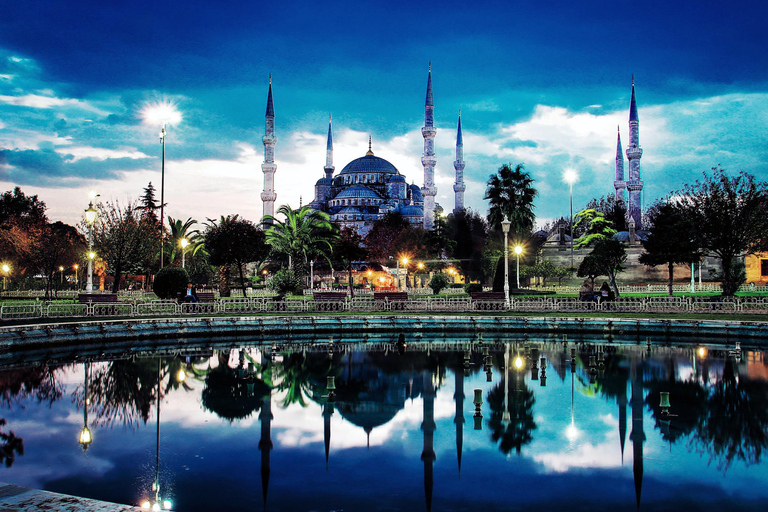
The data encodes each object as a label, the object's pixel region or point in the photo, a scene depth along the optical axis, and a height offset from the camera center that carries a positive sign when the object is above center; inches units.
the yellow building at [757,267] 1927.0 +35.8
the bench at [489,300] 1021.8 -43.1
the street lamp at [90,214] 952.9 +90.9
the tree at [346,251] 1733.6 +69.4
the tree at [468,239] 2292.1 +157.7
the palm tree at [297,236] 1509.6 +94.4
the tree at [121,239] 1311.5 +75.4
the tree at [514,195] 1496.1 +201.5
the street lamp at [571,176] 1935.3 +326.3
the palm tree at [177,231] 1863.9 +130.1
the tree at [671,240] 1182.3 +77.7
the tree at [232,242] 1397.6 +70.7
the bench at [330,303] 1021.8 -50.5
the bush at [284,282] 1168.8 -17.8
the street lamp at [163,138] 1144.8 +255.4
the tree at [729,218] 1100.5 +112.0
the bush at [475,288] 1310.3 -28.4
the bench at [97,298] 947.3 -42.8
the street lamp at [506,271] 1047.6 +7.8
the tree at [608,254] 1226.6 +46.2
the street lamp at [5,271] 1446.7 -2.5
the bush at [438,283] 1482.5 -20.9
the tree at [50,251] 1359.5 +49.8
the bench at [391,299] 1019.9 -44.9
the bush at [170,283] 1013.8 -19.0
